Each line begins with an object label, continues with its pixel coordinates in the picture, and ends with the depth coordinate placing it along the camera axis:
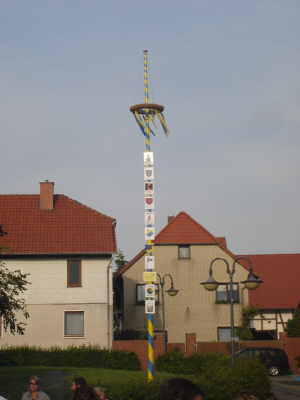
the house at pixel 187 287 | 49.03
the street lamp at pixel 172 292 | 33.92
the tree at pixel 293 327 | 44.31
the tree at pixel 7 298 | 21.81
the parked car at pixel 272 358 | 36.44
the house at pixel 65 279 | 39.69
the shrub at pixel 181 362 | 28.72
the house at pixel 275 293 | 52.69
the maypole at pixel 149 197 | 21.62
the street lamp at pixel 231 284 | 20.45
